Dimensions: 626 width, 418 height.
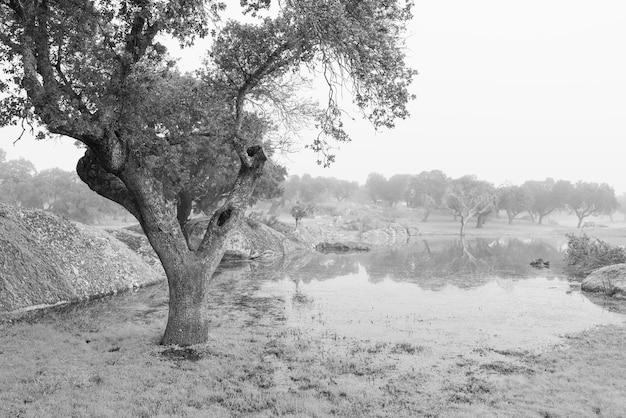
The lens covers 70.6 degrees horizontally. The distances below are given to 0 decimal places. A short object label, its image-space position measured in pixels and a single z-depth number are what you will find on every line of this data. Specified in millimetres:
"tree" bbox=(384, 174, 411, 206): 128125
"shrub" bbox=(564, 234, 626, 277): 26594
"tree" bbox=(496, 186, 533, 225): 97812
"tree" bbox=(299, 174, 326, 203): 120500
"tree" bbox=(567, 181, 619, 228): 101438
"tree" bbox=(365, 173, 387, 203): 133125
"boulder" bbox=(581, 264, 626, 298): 19045
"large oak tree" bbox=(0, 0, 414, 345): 10469
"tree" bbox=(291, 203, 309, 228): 54359
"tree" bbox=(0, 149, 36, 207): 71438
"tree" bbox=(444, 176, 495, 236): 79062
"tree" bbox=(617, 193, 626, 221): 161150
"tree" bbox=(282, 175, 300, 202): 120725
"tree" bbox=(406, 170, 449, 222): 109125
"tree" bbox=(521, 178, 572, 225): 103062
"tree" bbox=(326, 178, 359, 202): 140125
